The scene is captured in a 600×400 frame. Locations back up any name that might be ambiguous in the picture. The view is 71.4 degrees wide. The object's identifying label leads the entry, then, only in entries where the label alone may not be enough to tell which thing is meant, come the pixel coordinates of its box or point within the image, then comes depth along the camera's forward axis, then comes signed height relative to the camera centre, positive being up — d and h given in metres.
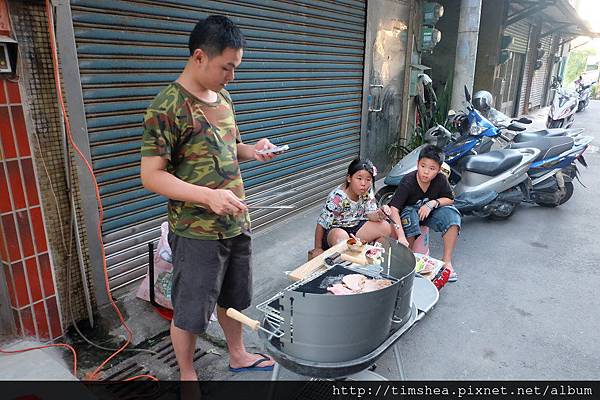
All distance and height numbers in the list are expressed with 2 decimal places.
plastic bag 2.78 -1.31
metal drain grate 2.41 -1.68
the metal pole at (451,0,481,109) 6.56 +0.43
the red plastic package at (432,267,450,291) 3.19 -1.53
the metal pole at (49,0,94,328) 2.48 -0.91
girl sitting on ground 3.30 -1.12
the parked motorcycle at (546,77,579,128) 8.79 -0.76
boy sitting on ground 3.60 -1.13
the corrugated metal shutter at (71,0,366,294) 2.82 -0.15
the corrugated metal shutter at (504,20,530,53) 12.52 +1.10
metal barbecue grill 1.50 -0.95
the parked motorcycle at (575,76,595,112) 16.20 -0.70
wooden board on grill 2.42 -1.14
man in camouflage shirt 1.75 -0.45
